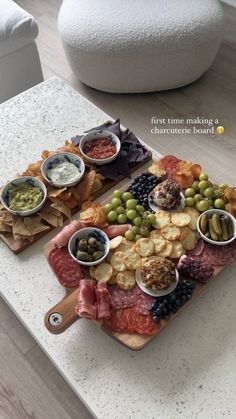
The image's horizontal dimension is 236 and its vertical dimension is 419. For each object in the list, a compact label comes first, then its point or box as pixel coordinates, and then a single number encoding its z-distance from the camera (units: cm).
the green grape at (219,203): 125
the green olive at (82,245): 115
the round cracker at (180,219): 121
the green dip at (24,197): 126
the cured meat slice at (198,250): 118
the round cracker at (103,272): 112
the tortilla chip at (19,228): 122
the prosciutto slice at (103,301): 104
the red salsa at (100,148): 138
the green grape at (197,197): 126
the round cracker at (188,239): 118
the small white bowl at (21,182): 124
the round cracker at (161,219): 122
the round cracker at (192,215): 122
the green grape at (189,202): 126
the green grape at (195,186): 130
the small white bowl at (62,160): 131
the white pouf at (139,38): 184
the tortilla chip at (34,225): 124
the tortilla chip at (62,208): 127
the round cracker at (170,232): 119
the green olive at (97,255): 114
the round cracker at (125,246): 118
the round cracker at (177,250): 116
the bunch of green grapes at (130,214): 120
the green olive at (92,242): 116
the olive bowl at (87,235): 115
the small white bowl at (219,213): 117
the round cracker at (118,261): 113
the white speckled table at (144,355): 100
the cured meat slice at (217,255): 116
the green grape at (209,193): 127
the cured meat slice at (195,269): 111
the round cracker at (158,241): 117
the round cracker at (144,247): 116
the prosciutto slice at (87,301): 104
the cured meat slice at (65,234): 116
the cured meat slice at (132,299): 109
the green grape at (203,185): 129
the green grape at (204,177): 131
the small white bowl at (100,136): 137
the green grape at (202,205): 124
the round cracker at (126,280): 111
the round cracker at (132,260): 114
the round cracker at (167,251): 116
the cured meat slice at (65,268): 113
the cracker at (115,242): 117
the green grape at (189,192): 128
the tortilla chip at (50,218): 126
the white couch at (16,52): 180
